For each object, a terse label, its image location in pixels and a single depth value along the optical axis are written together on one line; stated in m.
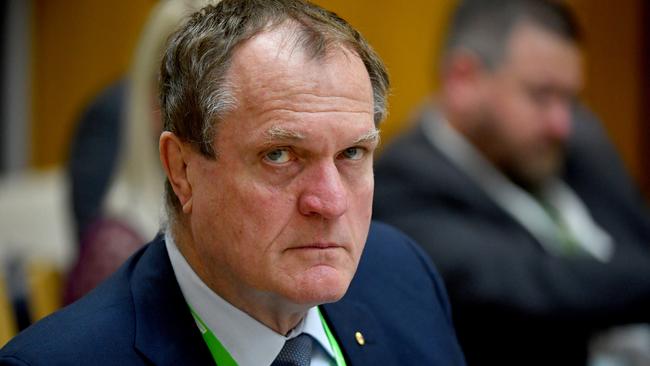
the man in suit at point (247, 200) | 3.26
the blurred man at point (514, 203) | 4.31
